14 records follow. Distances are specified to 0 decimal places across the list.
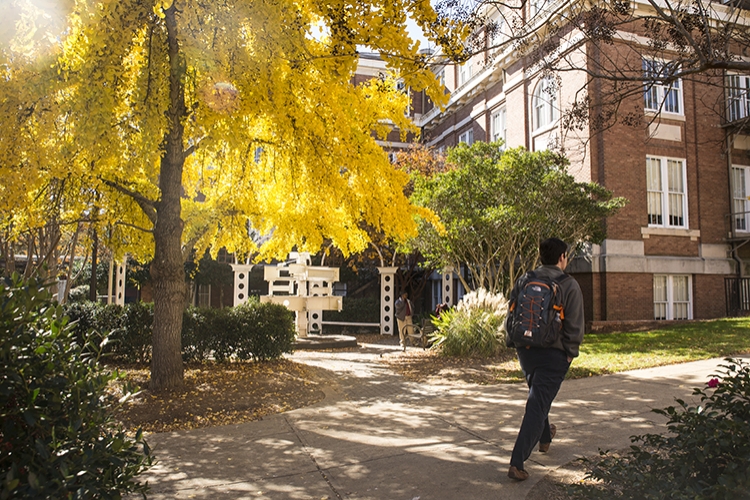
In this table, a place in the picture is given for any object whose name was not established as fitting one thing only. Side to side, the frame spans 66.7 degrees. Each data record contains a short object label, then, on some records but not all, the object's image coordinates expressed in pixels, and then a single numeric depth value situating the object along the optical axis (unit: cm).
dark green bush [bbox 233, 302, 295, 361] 1121
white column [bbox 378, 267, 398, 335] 2092
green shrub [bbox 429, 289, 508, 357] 1200
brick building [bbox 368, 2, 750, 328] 1803
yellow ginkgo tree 668
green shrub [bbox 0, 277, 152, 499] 218
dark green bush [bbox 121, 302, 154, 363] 1105
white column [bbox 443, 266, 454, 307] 2023
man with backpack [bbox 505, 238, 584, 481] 421
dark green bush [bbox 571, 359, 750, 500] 299
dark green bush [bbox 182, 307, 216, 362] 1088
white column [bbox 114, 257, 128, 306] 1662
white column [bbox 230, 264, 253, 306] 1725
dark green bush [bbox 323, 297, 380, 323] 2352
